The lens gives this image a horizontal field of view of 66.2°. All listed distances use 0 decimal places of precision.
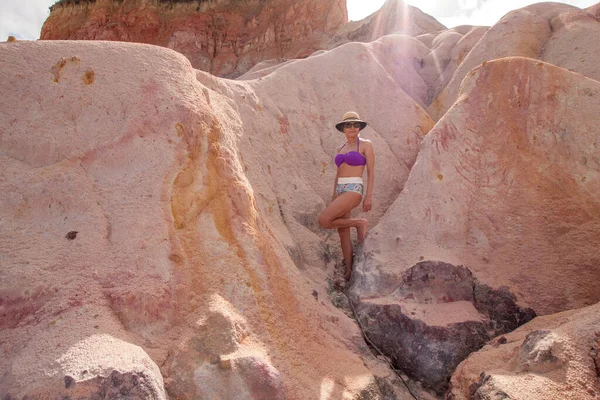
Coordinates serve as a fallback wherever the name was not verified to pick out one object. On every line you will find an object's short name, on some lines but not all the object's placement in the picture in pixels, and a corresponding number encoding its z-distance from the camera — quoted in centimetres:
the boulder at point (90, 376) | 206
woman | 421
